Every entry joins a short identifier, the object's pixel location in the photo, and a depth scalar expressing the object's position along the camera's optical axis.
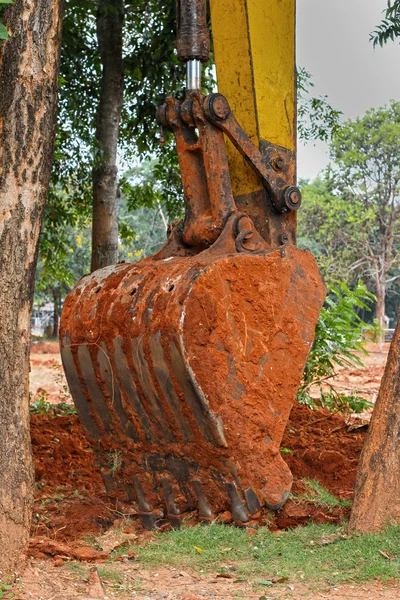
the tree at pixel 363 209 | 31.88
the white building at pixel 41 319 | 44.44
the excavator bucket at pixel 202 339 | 4.38
